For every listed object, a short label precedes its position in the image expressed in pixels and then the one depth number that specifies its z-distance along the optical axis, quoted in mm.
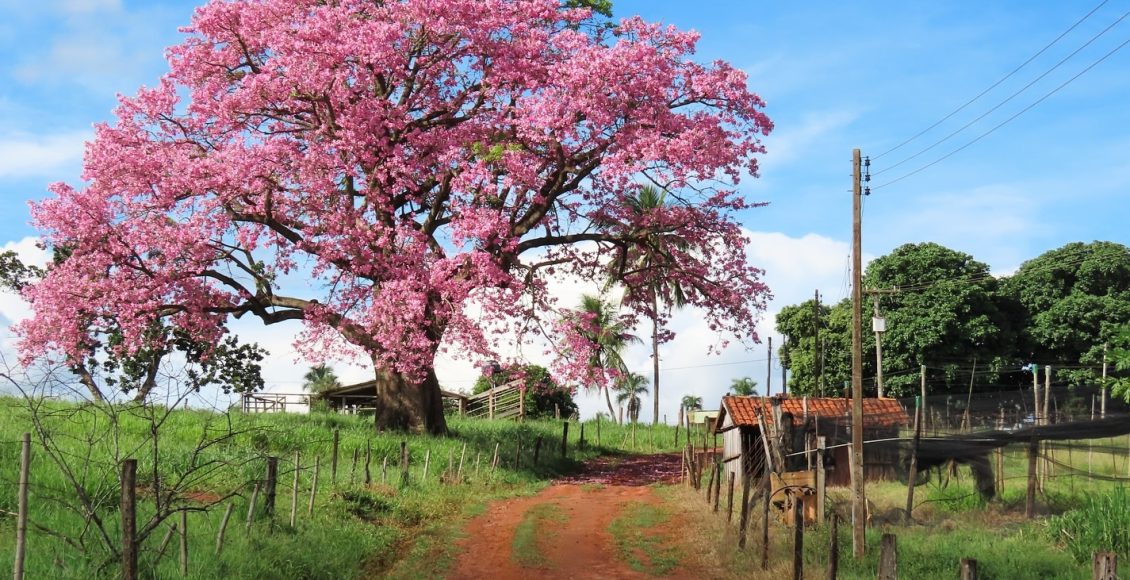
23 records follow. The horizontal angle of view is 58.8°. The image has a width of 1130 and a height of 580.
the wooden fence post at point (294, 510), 16281
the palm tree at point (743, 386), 79062
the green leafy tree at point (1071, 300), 48719
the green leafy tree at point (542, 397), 52062
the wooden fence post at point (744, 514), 17234
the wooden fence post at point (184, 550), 12401
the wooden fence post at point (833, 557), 13336
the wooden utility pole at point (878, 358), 37156
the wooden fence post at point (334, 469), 21258
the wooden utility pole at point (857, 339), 18359
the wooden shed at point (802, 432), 21500
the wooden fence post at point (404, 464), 23031
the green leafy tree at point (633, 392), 74062
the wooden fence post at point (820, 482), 17875
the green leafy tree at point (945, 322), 49844
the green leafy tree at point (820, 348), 55281
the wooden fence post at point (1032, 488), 19078
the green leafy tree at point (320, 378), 81250
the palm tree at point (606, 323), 55334
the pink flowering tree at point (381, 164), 25125
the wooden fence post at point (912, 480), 19453
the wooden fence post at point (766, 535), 15547
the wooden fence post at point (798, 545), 13891
